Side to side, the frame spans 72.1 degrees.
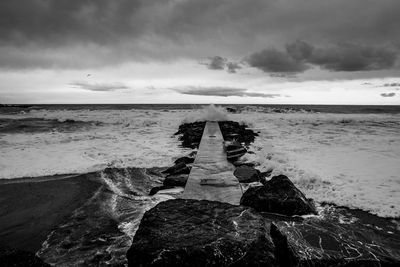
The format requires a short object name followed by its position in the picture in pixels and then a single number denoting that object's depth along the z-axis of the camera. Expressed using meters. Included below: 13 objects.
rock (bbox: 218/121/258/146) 12.18
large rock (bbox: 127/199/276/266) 2.39
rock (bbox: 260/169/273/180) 6.42
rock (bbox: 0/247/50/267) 2.66
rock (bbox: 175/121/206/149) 11.27
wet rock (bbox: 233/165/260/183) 5.77
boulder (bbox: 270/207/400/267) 2.74
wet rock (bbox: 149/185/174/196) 5.23
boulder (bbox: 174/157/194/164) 7.62
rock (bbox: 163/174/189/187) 5.52
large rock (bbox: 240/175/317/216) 4.02
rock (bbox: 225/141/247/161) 7.68
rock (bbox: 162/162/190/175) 6.36
